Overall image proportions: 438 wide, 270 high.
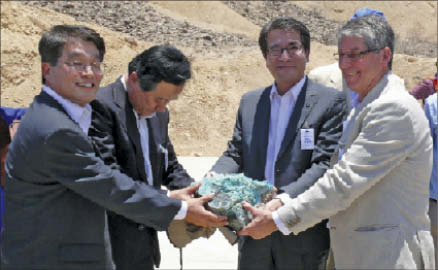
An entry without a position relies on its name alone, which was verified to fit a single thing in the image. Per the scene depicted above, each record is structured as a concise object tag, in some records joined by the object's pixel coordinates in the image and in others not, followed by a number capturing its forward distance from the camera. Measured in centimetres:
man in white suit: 282
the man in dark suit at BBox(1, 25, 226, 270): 268
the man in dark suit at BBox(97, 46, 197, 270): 316
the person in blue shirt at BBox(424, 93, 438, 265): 464
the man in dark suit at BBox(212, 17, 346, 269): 346
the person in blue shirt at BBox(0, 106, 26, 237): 395
